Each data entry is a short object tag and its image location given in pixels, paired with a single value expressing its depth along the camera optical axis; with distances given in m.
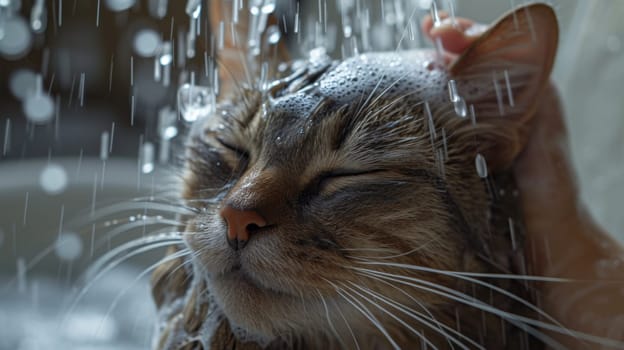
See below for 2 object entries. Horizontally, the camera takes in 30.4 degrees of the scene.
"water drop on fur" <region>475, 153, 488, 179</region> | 0.37
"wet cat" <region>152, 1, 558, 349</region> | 0.34
